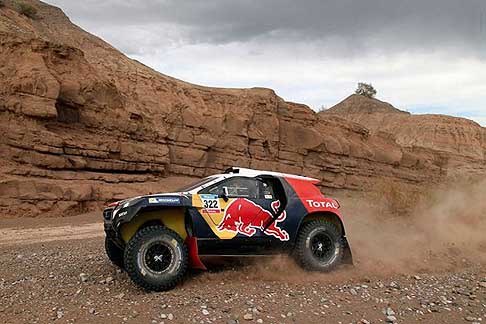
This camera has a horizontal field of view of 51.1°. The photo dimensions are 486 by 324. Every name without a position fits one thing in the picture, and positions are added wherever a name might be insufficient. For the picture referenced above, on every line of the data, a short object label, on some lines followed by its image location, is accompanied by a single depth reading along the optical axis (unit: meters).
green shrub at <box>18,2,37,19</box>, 26.02
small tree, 70.25
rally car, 6.93
